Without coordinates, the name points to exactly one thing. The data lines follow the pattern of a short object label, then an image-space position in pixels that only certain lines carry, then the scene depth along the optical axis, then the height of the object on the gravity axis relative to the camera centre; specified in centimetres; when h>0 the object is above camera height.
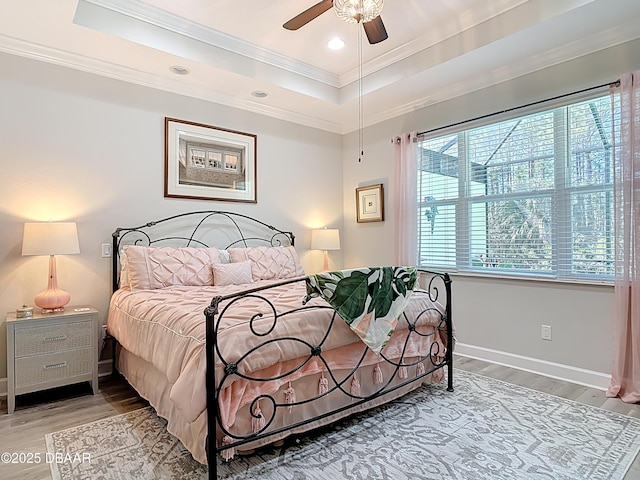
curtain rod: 288 +119
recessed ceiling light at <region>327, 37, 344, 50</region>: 347 +182
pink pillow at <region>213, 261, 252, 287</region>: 345 -31
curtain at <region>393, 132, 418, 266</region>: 424 +47
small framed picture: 469 +46
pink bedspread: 176 -52
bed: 177 -59
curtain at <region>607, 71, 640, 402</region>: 269 -4
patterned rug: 188 -114
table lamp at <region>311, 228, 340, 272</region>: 466 +1
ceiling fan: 235 +142
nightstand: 261 -79
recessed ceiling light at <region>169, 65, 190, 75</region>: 342 +155
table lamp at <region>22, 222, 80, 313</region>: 275 -4
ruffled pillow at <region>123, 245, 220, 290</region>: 313 -22
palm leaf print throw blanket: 206 -33
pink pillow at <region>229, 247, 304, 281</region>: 383 -22
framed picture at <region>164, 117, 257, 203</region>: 377 +82
